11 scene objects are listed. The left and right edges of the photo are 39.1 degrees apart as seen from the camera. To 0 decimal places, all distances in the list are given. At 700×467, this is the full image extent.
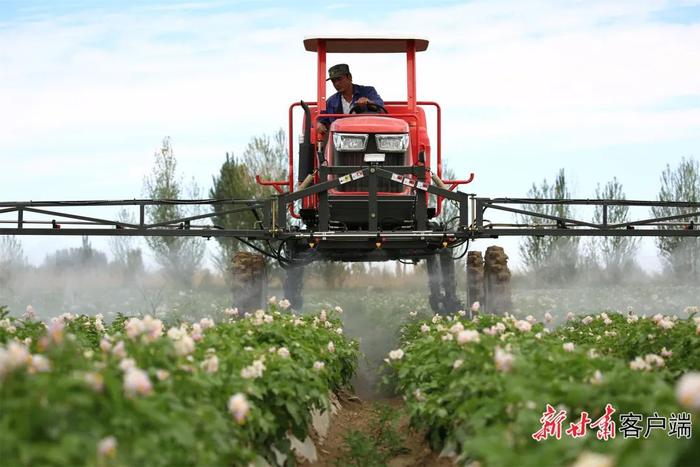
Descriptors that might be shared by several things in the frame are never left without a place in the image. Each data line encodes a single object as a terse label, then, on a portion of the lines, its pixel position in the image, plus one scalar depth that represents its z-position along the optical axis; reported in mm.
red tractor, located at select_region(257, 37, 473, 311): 11688
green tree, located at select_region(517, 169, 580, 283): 14438
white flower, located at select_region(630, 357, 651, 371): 5531
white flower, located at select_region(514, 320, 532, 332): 6926
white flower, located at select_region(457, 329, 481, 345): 6051
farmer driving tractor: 13250
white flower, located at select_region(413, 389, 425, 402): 6789
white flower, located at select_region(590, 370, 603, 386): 4773
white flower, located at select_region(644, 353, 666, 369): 5744
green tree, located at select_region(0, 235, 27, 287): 13594
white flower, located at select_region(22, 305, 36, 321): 9559
